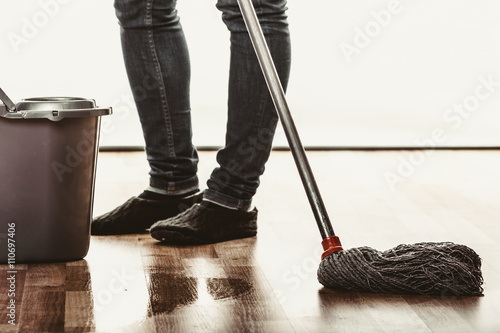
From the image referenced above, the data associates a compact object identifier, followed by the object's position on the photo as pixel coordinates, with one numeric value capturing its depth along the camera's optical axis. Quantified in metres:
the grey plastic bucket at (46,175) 2.68
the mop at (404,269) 2.58
